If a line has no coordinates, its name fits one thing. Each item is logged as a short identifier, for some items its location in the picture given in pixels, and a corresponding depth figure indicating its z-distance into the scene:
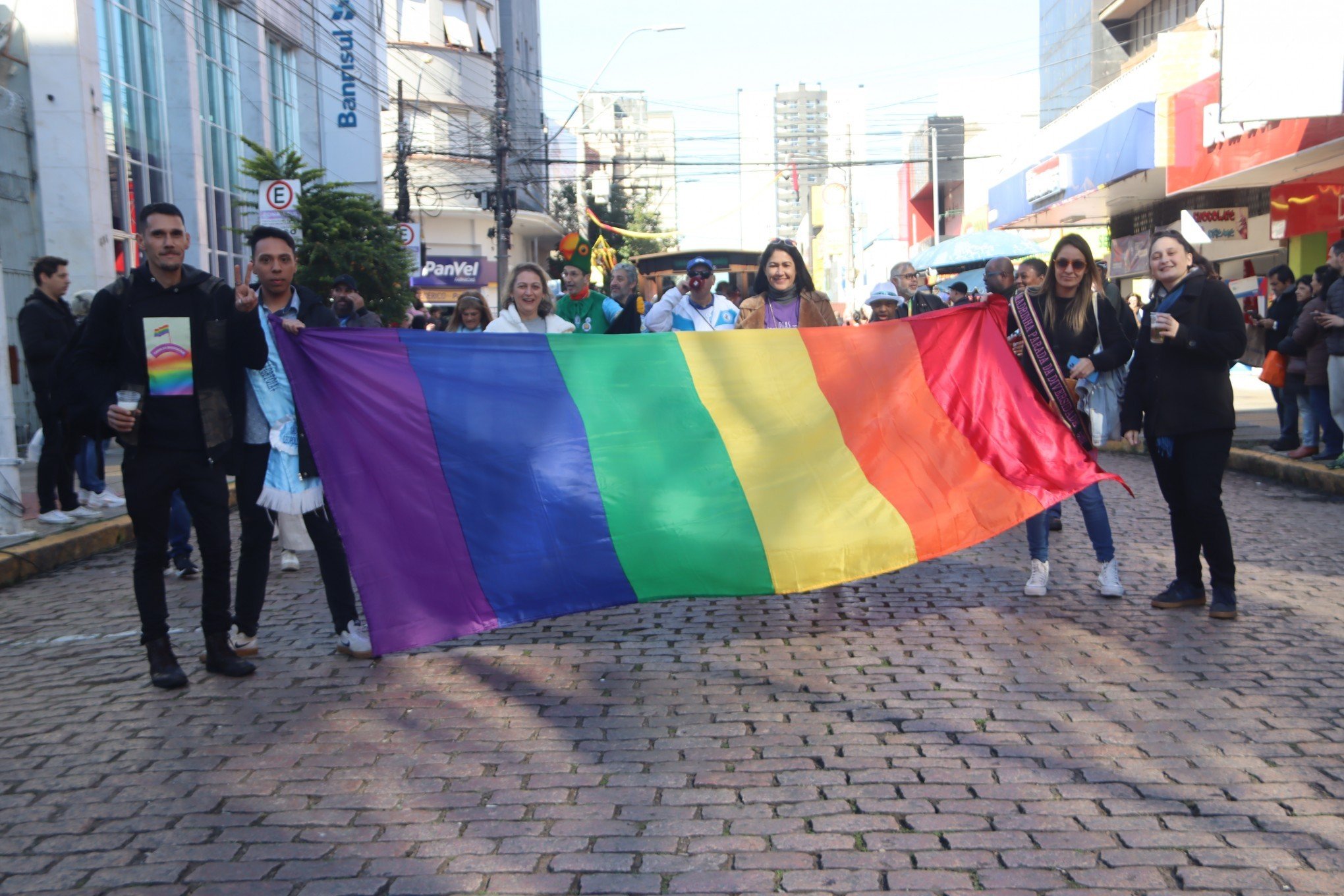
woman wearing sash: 6.26
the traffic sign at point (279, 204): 15.95
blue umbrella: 20.56
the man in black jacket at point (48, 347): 9.33
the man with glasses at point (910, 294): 11.99
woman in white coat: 6.89
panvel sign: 44.72
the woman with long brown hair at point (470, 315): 8.52
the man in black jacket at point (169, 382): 4.96
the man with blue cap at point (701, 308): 8.48
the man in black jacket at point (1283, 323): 11.70
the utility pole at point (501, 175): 28.45
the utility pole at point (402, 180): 32.56
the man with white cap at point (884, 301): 10.83
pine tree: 17.08
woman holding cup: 5.67
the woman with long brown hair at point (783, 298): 6.88
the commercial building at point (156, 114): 15.95
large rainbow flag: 5.05
